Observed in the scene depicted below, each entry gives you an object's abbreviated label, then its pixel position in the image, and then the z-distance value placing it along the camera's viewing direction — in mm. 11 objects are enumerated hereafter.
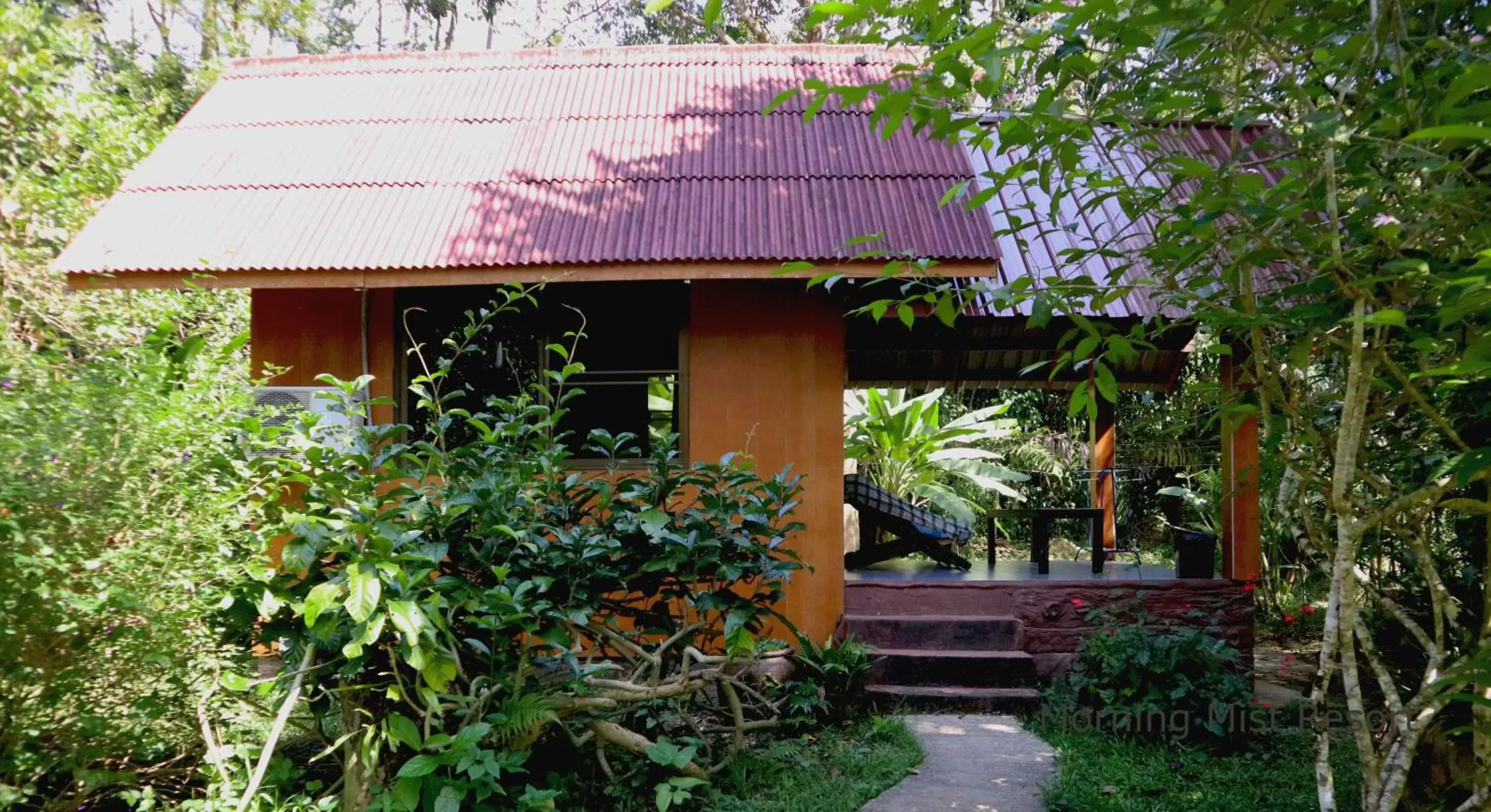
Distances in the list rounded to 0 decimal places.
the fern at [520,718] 4324
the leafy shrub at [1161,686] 5715
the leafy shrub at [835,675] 6168
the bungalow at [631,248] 6227
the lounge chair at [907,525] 9000
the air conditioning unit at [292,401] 6168
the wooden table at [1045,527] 8172
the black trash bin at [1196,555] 7332
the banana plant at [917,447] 11898
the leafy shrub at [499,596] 4070
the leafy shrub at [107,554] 3738
